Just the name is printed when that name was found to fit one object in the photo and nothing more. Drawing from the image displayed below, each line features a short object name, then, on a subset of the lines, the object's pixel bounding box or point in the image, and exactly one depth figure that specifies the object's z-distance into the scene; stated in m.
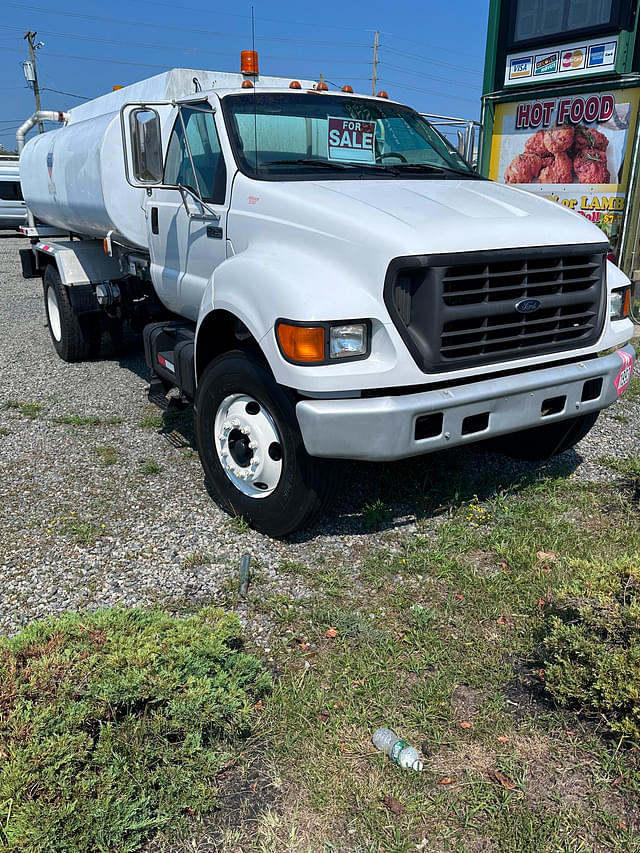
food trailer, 8.39
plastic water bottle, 2.59
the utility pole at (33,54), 45.31
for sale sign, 4.73
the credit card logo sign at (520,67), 9.12
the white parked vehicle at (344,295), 3.49
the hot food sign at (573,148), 8.63
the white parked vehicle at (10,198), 25.38
